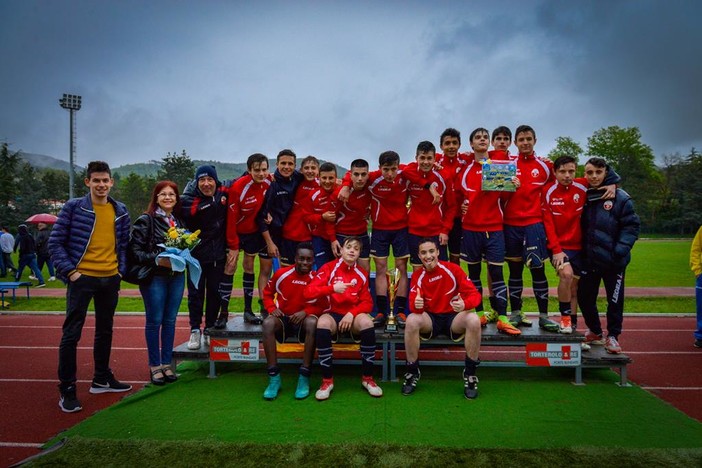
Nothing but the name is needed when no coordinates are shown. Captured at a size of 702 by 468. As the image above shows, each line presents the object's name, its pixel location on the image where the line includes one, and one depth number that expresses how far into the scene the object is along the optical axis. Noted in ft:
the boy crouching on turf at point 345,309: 14.66
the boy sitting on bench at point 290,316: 14.73
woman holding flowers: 15.15
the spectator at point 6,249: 49.34
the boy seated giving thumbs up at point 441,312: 14.73
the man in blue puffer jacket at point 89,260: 13.97
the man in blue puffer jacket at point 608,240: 16.25
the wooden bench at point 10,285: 32.34
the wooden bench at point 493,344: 15.70
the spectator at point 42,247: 46.38
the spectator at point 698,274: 21.06
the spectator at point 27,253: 43.09
